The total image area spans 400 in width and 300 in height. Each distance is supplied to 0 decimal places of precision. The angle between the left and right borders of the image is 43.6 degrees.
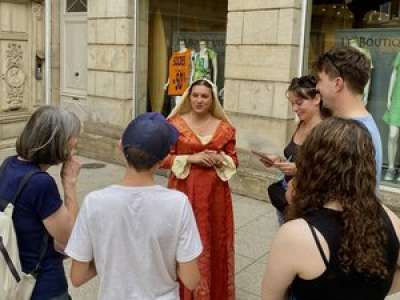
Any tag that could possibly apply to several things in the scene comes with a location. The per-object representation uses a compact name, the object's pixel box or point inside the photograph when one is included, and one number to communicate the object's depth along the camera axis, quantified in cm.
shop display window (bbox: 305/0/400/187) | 629
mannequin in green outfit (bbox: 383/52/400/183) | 629
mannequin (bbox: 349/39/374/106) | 647
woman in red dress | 348
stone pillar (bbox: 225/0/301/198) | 654
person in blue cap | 191
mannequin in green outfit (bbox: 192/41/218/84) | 794
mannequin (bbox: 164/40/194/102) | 836
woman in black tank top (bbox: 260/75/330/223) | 315
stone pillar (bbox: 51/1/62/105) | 1012
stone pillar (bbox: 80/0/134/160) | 858
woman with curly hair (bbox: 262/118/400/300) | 158
